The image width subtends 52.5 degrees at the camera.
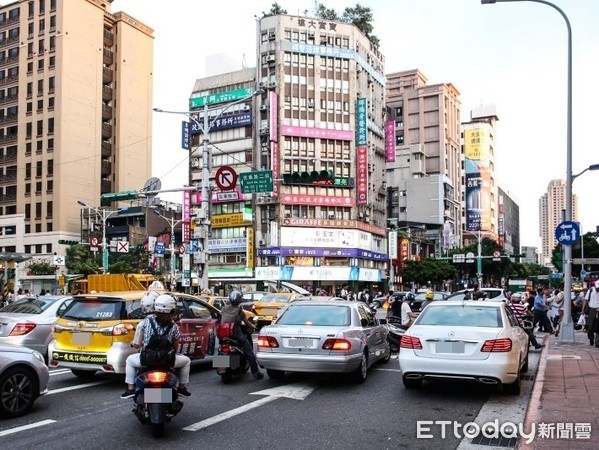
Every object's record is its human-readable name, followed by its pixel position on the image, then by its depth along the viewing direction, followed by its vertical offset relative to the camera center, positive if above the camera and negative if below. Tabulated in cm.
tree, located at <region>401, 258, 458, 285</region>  7356 -92
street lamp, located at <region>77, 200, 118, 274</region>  4204 +65
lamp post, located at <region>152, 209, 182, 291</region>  4878 +93
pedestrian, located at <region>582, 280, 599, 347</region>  1530 -130
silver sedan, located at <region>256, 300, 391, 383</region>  933 -120
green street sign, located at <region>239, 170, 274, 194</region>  2702 +370
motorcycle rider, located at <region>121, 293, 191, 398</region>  666 -71
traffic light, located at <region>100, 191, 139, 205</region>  2887 +371
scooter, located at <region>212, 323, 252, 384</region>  986 -147
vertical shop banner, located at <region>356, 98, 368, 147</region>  6892 +1604
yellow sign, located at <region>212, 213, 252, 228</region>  6688 +485
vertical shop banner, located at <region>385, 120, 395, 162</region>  7794 +1590
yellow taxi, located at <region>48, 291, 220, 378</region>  917 -103
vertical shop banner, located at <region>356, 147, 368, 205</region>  6706 +1003
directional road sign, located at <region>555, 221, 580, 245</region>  1617 +79
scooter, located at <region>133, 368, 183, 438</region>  634 -139
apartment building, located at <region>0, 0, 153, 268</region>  7406 +1934
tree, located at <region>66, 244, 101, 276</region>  6206 +68
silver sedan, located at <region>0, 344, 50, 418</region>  727 -140
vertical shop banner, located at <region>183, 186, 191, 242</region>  5432 +542
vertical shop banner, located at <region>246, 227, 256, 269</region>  6431 +163
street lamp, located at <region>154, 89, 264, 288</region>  2316 +220
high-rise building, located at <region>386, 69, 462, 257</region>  10238 +1975
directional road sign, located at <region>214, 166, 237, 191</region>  2241 +320
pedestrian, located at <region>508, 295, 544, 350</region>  1465 -150
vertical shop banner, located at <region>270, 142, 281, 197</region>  6475 +1107
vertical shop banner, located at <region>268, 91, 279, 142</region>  6619 +1618
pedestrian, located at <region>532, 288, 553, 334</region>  1995 -158
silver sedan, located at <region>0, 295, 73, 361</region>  1125 -106
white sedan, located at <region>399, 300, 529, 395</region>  836 -119
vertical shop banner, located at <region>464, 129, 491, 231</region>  11825 +1856
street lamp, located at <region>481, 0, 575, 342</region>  1642 +171
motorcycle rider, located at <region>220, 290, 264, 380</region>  1006 -96
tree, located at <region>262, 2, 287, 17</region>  7181 +3018
